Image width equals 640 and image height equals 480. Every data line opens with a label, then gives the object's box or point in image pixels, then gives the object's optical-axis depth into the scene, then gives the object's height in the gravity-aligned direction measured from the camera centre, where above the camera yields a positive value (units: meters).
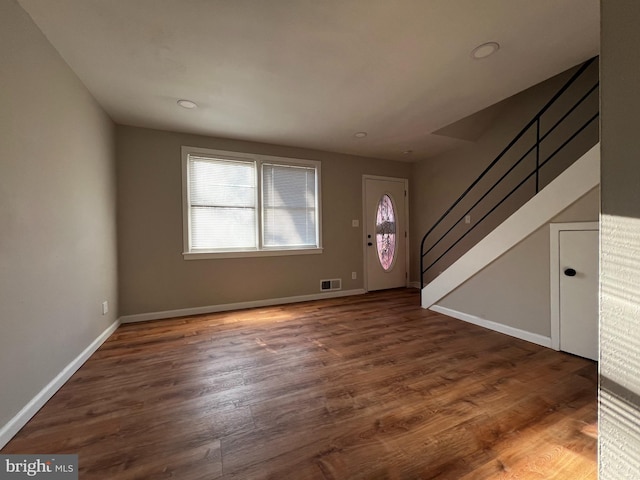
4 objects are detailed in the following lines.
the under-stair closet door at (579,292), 2.19 -0.51
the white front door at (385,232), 4.94 +0.07
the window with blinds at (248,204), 3.72 +0.49
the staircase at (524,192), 2.33 +0.47
